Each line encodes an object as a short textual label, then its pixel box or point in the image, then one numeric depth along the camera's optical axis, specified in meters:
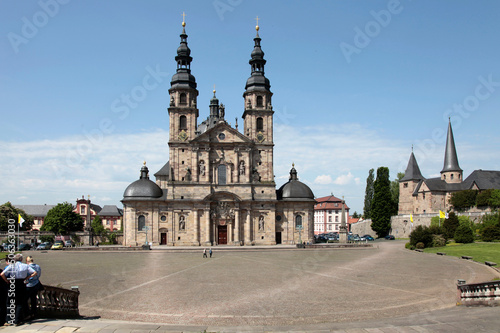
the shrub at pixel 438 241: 47.72
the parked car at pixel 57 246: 56.62
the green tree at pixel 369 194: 98.75
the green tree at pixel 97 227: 91.73
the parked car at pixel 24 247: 56.64
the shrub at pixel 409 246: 48.92
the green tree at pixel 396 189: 104.46
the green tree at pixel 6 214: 82.19
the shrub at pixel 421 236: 48.69
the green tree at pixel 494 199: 66.41
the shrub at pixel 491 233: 47.28
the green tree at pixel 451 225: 50.94
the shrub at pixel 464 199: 75.00
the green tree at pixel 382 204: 85.69
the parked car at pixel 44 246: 56.93
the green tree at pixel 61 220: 79.62
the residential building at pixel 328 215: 132.38
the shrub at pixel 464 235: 48.25
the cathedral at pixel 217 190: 60.75
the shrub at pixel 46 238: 74.88
